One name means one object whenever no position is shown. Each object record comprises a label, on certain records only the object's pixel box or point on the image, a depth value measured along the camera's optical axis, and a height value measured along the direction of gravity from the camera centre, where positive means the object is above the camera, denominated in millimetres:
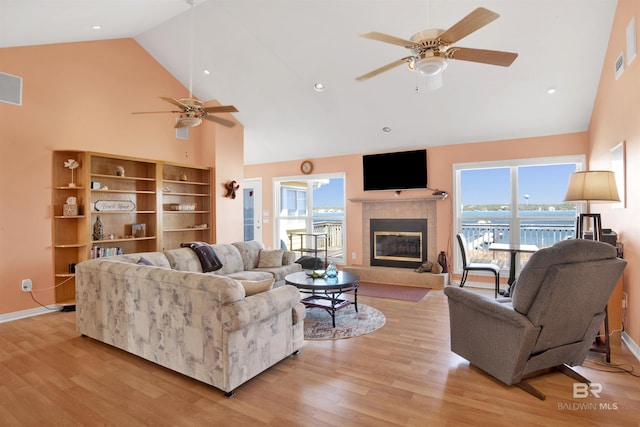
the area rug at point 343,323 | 3651 -1260
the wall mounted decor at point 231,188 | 6758 +597
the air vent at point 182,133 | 6336 +1613
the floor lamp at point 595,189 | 3289 +249
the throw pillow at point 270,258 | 5496 -671
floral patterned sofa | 2416 -831
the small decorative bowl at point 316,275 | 4196 -724
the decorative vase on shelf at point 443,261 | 6062 -811
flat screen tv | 6336 +899
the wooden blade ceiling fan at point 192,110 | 3824 +1257
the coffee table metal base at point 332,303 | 3957 -1082
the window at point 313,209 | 7559 +202
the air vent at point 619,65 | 3494 +1577
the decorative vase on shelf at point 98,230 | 5031 -166
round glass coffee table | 3852 -781
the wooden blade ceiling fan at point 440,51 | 2324 +1250
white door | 8469 +221
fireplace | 6426 -507
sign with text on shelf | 5102 +214
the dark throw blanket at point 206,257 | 4790 -559
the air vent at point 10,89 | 4184 +1651
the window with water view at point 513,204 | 5457 +186
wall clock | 7598 +1140
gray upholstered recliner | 2270 -711
